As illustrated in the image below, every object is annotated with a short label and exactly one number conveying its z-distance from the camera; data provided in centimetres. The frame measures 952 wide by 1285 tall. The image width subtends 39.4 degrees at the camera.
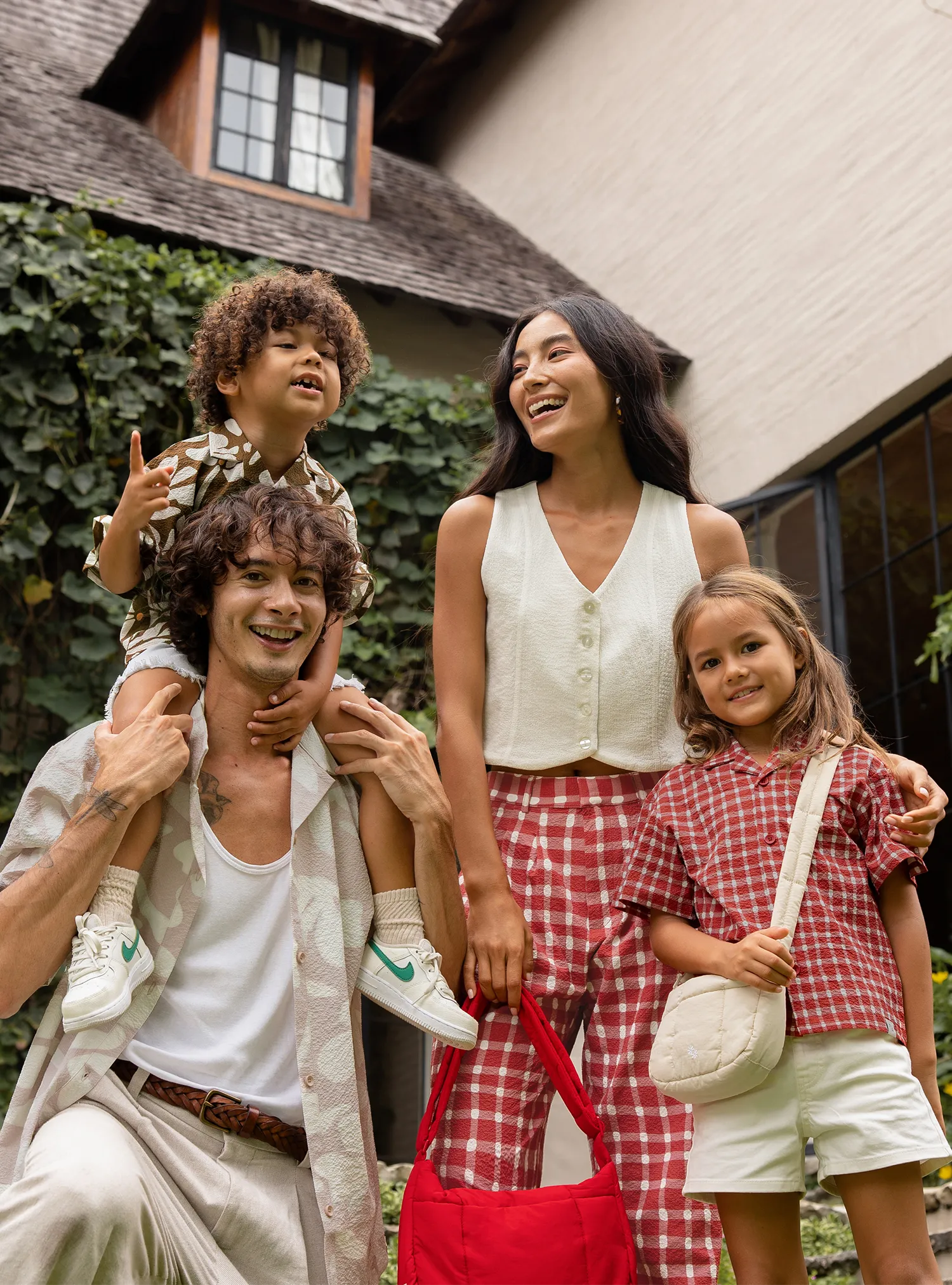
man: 219
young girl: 221
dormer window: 808
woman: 242
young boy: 238
